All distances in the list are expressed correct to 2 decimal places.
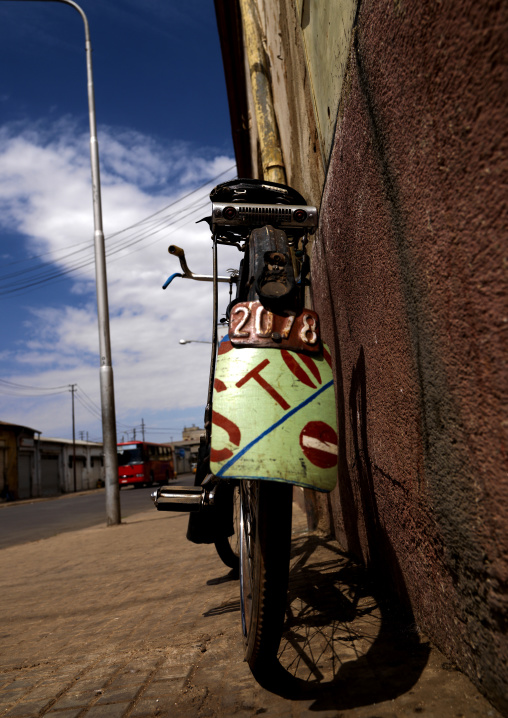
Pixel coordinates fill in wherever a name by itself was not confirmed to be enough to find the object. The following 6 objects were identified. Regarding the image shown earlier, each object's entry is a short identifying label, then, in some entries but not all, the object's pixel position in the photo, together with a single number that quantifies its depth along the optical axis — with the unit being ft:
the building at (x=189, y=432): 303.72
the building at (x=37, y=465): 122.11
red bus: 106.01
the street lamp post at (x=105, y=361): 32.45
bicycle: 4.97
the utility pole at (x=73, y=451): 154.55
